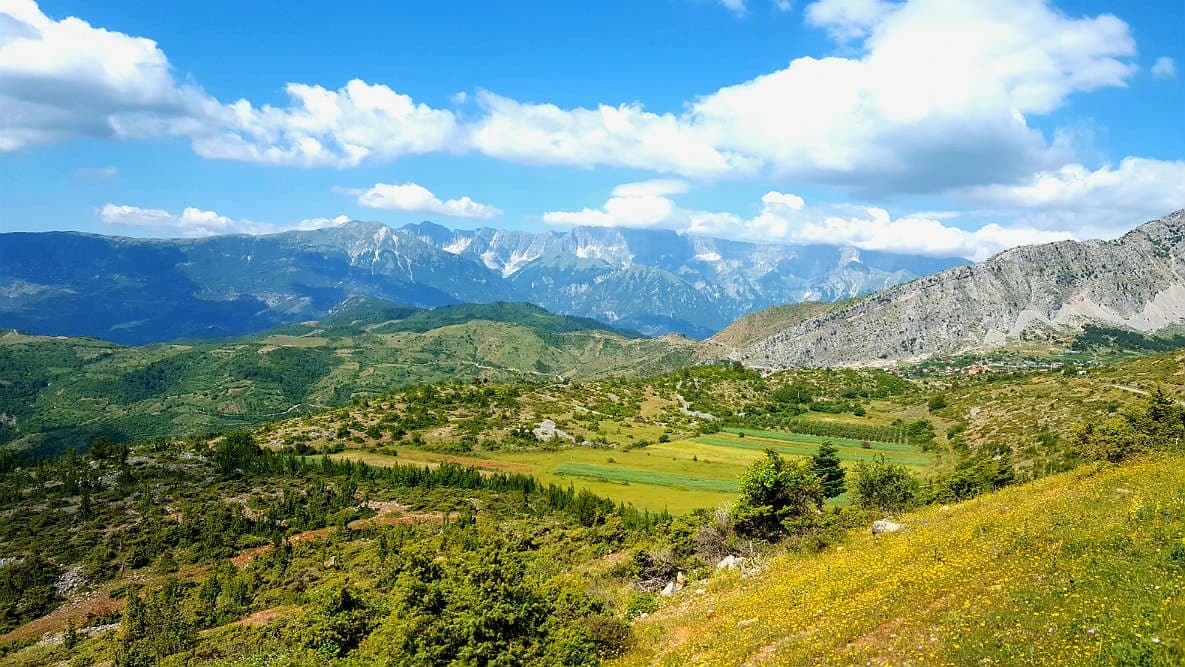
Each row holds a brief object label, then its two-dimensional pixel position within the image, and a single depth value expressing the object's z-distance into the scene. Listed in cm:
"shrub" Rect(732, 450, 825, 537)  5034
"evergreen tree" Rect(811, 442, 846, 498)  8289
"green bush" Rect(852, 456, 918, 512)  6525
